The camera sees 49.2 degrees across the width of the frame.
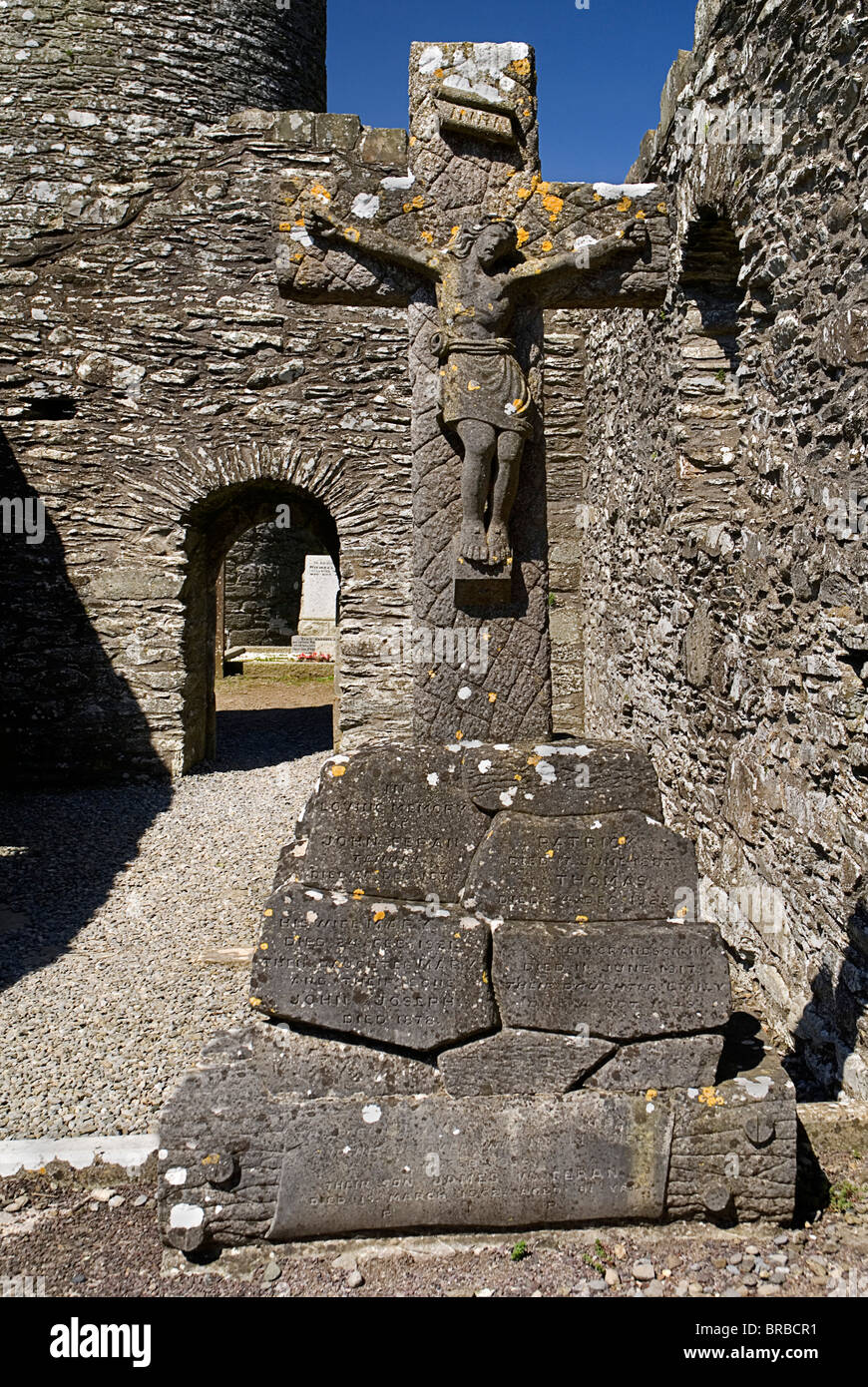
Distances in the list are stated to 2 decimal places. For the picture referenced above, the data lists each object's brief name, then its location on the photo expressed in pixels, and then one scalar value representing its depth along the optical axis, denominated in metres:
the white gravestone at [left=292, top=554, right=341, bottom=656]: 15.09
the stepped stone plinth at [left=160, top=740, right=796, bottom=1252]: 2.45
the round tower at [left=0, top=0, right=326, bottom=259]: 10.66
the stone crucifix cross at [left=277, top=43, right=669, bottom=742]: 2.84
